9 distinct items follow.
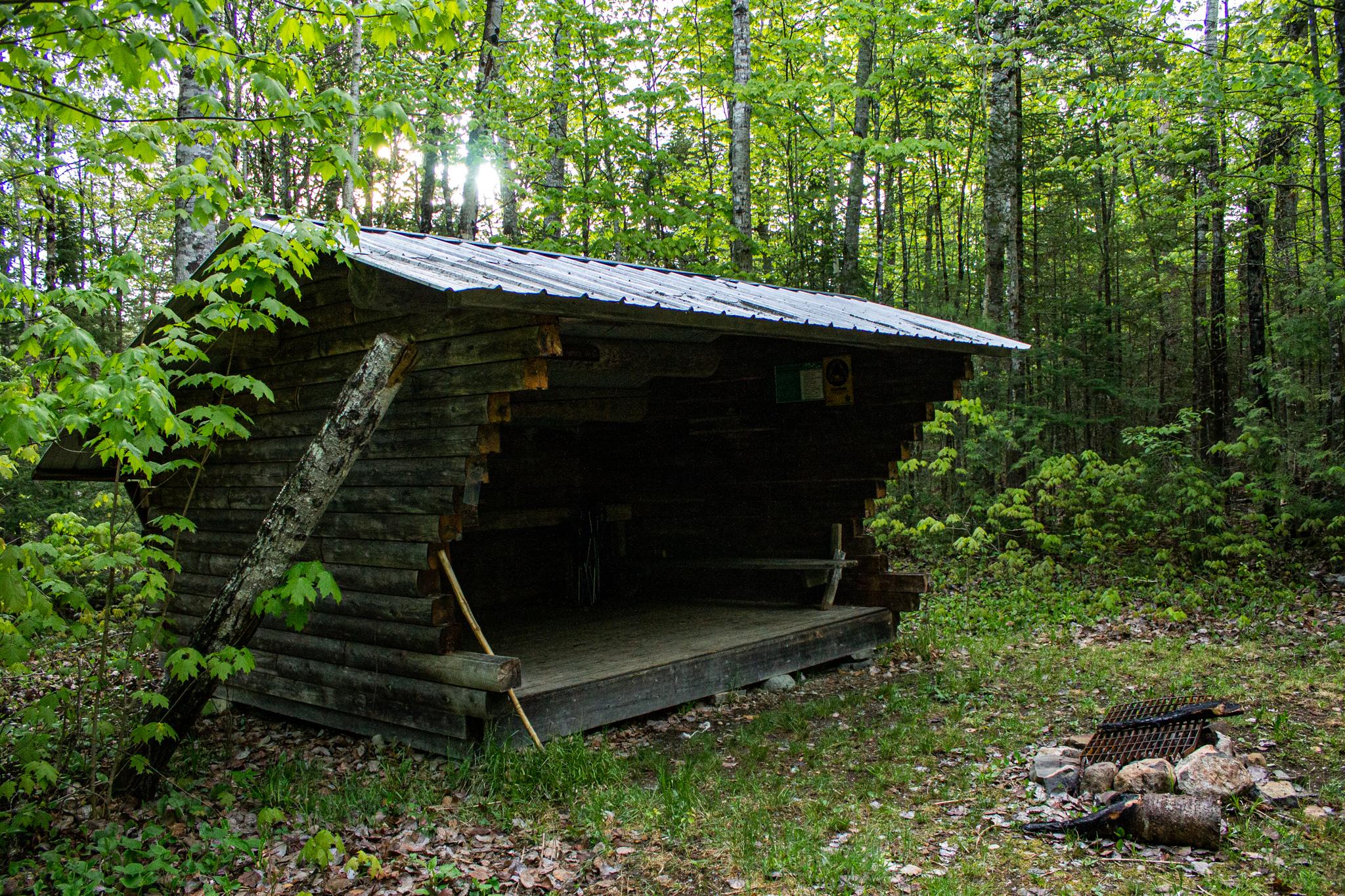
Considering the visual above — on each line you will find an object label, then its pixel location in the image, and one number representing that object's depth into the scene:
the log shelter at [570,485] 5.26
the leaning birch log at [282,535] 4.76
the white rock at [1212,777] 4.39
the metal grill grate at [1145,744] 4.80
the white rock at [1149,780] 4.43
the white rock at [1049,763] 4.87
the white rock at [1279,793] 4.44
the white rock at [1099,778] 4.58
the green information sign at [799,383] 8.30
